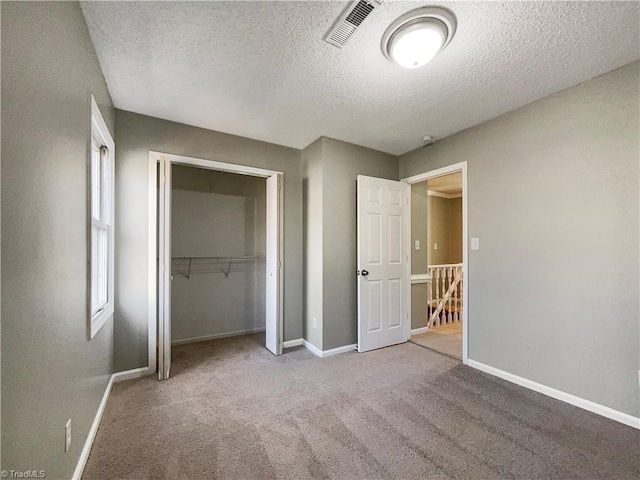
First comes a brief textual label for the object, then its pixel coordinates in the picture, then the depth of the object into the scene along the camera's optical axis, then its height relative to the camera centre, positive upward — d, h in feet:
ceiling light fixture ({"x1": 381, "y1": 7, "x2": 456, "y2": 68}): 4.96 +3.93
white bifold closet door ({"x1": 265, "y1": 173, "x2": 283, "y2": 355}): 10.32 -0.93
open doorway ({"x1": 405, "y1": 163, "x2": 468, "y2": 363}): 10.79 -2.45
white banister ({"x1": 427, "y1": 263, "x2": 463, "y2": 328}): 14.52 -2.98
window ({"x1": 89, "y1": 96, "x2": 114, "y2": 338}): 6.63 +0.50
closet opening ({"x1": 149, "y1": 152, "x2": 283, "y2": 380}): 10.51 -0.58
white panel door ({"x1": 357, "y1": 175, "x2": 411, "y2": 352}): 10.82 -0.90
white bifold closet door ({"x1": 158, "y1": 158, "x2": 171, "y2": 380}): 8.46 -0.59
